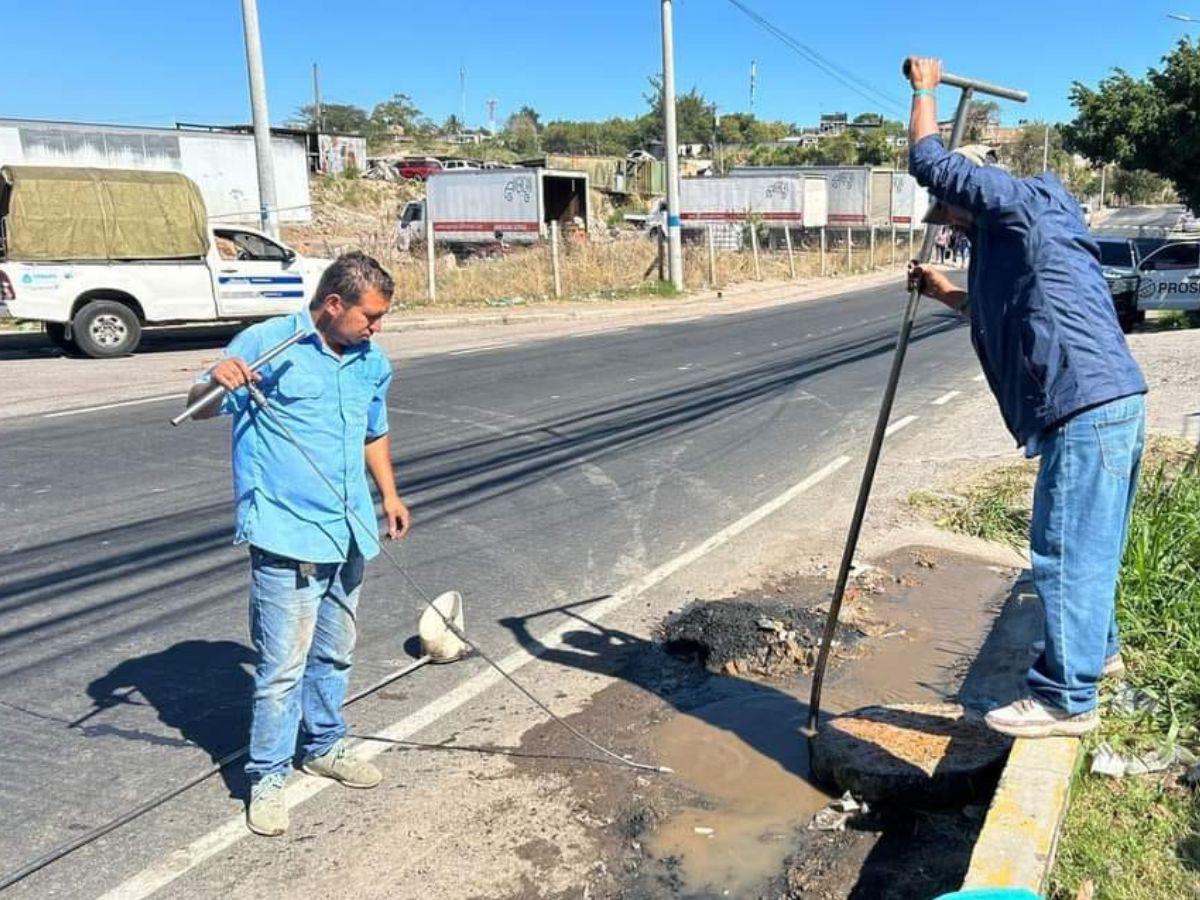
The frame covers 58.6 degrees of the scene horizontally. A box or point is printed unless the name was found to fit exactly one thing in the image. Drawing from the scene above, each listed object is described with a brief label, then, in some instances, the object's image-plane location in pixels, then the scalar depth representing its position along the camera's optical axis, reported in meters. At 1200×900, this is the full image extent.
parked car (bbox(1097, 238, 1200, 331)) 19.58
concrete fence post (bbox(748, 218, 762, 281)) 33.06
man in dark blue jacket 3.09
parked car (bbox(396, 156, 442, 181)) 57.57
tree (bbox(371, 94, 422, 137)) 108.44
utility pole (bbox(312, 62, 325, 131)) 94.22
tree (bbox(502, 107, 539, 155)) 100.84
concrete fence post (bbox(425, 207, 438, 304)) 23.42
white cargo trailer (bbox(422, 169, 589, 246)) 35.59
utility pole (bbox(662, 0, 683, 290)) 25.39
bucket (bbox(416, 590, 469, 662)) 4.77
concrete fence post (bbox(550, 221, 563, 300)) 24.78
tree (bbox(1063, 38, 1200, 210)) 20.12
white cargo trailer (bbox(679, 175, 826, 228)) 43.56
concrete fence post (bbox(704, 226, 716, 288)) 29.88
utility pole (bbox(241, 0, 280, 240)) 19.34
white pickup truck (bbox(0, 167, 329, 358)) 14.99
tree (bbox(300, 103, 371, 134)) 97.12
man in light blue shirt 3.36
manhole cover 3.49
